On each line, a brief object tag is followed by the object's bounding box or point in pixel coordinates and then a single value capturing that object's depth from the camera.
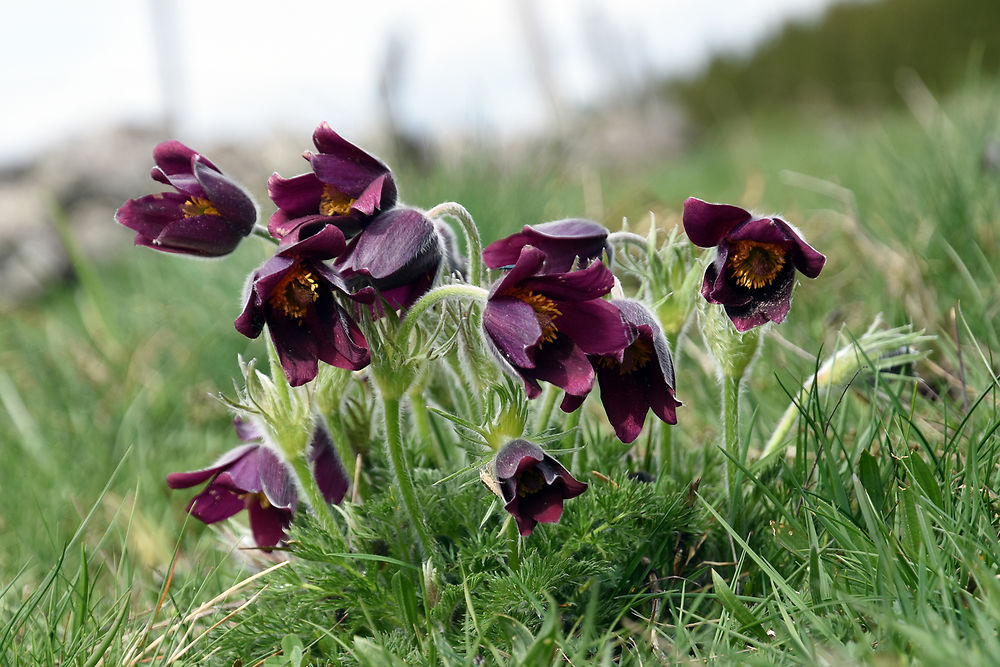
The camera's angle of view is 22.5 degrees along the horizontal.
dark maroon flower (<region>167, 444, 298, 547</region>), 0.70
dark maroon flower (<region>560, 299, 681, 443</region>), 0.66
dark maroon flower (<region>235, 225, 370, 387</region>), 0.65
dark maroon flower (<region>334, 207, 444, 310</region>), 0.66
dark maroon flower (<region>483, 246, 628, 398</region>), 0.64
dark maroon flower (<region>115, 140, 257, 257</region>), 0.67
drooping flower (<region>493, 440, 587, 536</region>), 0.65
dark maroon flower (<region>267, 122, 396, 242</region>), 0.67
